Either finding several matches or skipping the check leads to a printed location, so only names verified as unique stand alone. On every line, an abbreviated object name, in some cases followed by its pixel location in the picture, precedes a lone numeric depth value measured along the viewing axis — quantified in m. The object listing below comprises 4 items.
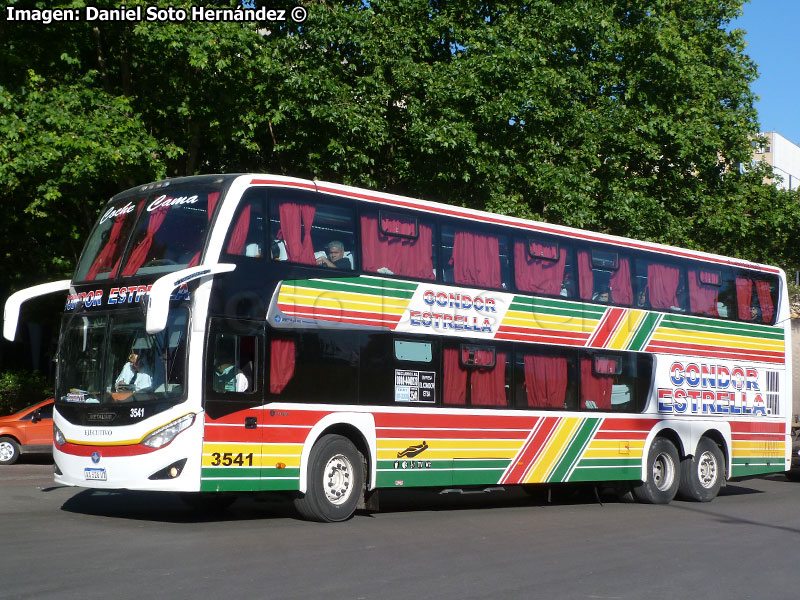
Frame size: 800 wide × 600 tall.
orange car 25.05
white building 71.44
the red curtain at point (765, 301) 21.16
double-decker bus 12.71
